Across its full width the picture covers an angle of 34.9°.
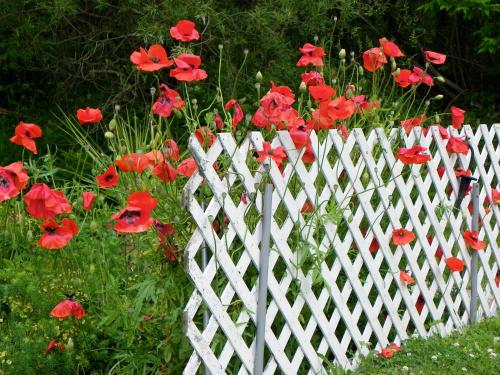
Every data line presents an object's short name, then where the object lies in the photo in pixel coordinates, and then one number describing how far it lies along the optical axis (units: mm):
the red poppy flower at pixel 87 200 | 2887
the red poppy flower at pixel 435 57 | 3633
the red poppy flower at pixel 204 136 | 2818
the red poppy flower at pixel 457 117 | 3832
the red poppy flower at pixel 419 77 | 3529
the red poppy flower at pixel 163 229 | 2699
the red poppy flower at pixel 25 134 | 2938
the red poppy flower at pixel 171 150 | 2855
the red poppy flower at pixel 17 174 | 2723
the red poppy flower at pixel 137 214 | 2490
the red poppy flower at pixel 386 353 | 3258
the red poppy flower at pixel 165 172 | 2710
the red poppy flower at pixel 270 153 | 2775
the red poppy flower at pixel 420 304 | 3719
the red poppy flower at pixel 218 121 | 2891
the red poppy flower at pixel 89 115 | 2843
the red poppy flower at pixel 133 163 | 2762
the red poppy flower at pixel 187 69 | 2770
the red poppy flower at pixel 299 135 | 2939
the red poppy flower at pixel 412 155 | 3277
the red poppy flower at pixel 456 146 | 3859
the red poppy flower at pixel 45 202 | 2597
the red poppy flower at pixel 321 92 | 3094
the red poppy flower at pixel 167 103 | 2832
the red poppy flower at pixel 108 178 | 2764
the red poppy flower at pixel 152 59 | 2775
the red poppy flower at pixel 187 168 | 2787
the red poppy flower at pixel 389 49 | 3551
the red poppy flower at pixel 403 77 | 3541
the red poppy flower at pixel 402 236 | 3352
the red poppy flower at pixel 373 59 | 3561
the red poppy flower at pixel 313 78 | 3408
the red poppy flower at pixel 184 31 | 2910
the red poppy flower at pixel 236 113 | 2925
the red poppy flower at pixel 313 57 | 3400
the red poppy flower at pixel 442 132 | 3824
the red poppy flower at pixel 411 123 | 3662
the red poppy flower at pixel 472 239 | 3883
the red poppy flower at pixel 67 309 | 2768
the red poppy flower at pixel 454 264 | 3658
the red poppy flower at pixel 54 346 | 2925
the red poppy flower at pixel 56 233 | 2713
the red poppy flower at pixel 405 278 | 3436
